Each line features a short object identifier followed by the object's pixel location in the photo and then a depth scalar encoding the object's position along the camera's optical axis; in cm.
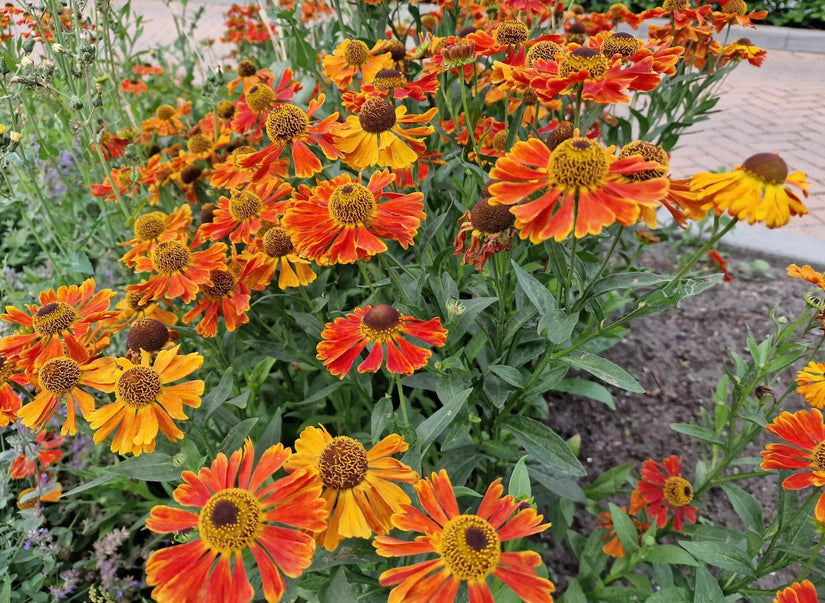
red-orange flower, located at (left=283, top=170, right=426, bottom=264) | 24
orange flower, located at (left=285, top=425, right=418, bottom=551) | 19
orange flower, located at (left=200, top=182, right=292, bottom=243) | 32
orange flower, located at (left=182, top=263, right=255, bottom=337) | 29
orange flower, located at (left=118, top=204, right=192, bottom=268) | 33
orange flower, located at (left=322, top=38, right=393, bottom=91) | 36
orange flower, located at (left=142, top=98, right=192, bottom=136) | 54
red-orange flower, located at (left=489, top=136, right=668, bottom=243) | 17
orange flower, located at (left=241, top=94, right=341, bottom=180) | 28
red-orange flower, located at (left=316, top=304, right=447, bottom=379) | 23
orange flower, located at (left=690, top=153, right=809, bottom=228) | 18
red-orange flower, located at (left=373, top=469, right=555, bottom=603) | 16
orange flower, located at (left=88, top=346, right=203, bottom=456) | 22
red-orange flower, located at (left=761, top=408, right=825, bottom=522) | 22
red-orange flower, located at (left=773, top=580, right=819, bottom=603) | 19
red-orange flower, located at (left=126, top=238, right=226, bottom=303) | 28
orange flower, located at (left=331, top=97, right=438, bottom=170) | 28
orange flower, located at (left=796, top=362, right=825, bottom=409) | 24
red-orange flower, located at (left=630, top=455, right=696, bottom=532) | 33
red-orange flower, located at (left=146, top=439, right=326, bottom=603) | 16
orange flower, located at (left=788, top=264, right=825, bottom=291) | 26
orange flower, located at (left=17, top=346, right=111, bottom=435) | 24
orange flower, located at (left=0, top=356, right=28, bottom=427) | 25
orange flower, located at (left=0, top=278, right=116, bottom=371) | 26
